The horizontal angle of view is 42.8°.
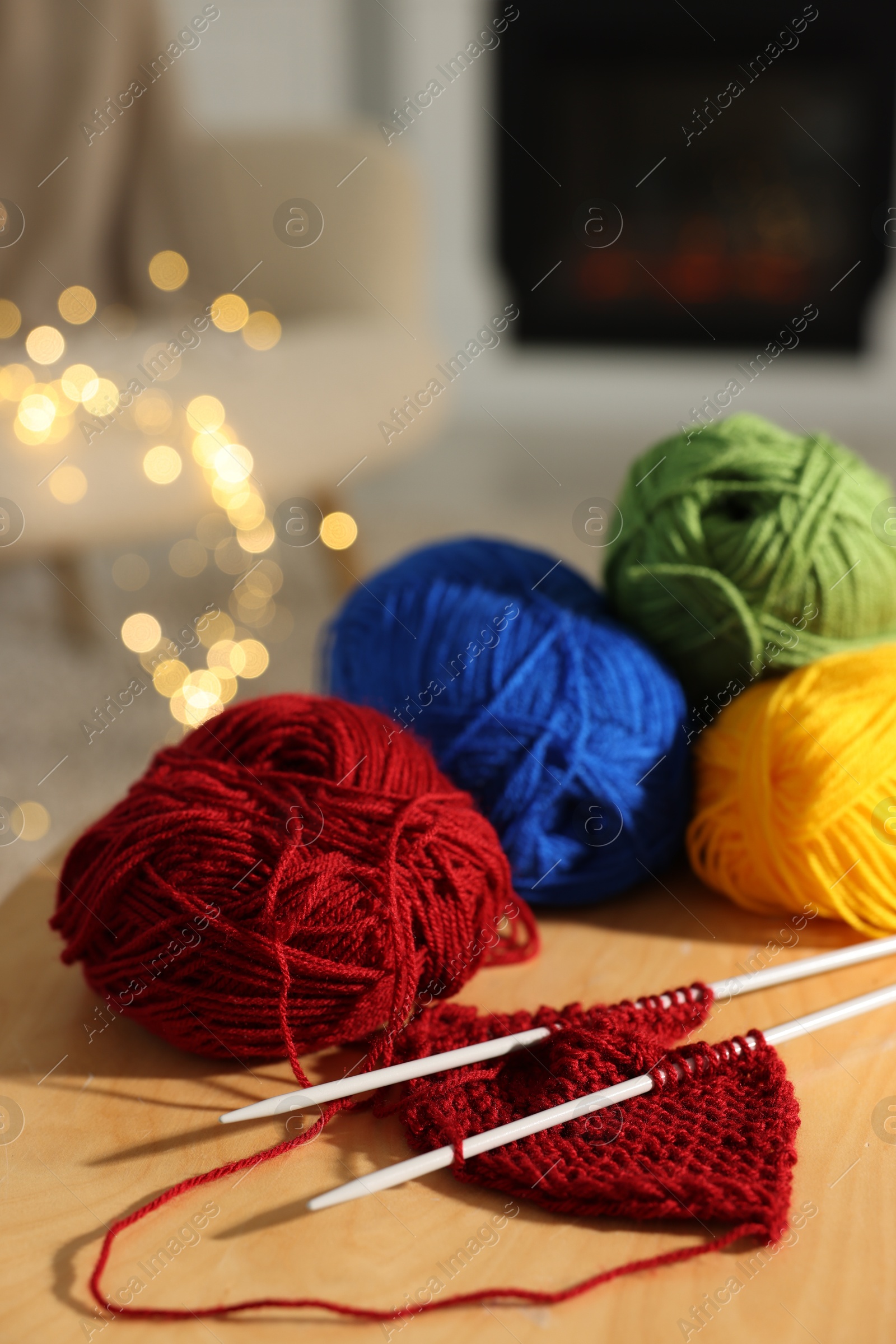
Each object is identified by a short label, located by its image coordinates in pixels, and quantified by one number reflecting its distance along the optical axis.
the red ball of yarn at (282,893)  0.52
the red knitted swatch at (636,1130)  0.45
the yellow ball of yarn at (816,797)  0.63
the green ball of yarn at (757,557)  0.68
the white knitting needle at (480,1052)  0.48
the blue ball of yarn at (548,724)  0.65
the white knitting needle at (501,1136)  0.46
